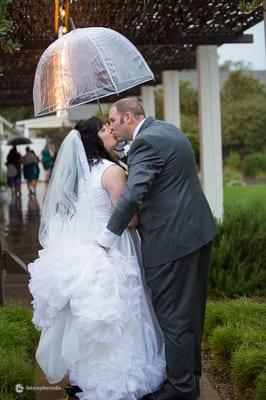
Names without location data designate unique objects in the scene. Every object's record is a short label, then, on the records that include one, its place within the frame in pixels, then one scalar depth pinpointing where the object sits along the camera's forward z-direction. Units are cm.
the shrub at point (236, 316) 553
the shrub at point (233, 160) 3560
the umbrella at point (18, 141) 3042
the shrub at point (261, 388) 424
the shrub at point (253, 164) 3281
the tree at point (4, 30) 435
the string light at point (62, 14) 848
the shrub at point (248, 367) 459
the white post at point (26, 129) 4473
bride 443
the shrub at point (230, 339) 501
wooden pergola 988
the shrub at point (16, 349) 444
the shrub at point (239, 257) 762
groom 445
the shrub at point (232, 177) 2905
